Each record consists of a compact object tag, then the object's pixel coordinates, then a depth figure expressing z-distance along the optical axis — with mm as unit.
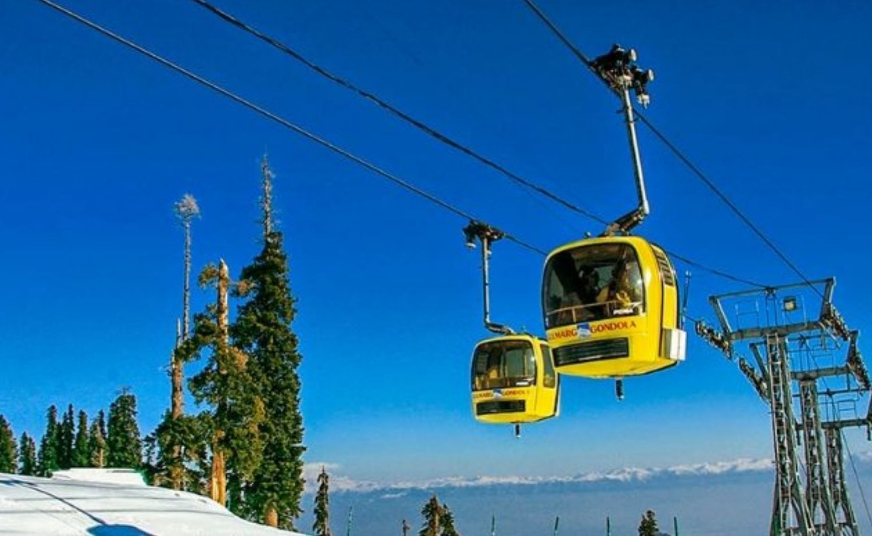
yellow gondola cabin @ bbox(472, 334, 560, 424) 18594
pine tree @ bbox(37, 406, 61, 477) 96438
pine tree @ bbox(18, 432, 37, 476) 99625
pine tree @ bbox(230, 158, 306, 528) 38312
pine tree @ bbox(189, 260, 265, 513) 33594
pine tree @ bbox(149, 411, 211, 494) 33406
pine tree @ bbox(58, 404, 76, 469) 95000
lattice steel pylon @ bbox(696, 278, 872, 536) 28403
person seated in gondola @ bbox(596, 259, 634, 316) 12883
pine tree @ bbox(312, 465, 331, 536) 72812
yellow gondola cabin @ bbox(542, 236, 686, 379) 12828
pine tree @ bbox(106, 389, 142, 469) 74562
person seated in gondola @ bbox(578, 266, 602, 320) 13180
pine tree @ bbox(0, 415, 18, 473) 92800
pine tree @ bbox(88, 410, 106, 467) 77906
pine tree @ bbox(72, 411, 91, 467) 85750
